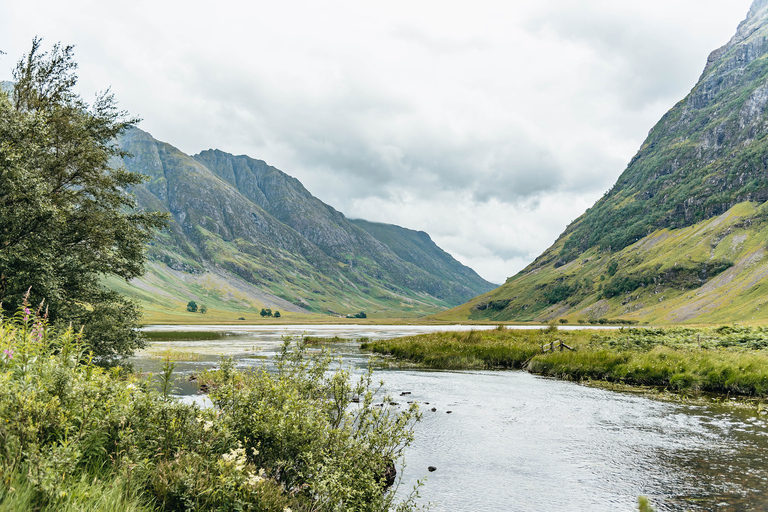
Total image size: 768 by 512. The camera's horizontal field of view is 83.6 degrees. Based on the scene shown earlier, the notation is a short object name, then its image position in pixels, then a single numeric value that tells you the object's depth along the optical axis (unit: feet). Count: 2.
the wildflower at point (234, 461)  23.71
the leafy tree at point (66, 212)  75.97
